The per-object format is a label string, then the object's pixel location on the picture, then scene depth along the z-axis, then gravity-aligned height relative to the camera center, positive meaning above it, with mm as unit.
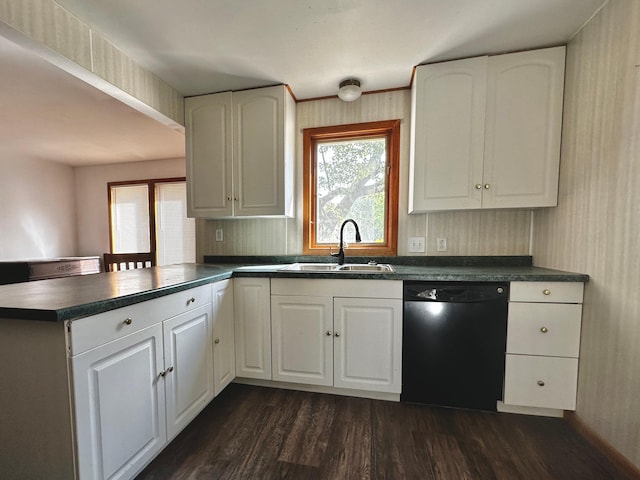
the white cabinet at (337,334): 1604 -704
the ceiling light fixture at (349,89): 1889 +1027
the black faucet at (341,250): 1989 -193
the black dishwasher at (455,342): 1499 -692
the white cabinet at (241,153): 1977 +587
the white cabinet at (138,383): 874 -667
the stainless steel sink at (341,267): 1914 -319
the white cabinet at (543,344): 1434 -667
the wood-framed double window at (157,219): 3824 +93
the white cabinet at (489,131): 1611 +639
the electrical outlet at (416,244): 2047 -137
